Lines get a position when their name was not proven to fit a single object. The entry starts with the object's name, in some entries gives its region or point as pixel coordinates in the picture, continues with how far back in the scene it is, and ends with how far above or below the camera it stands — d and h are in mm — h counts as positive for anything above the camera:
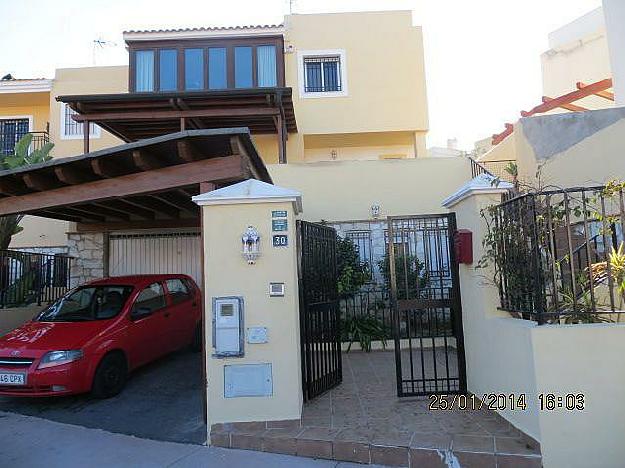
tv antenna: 15886 +8361
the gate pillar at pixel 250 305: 4738 -195
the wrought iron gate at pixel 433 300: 5547 -249
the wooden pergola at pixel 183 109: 10359 +4155
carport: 5332 +1345
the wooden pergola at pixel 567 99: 13172 +4891
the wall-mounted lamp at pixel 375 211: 10570 +1559
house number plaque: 4879 +458
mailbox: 5199 +343
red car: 5660 -608
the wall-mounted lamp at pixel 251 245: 4809 +417
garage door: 11250 +902
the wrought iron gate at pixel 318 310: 5531 -337
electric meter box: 4770 -401
